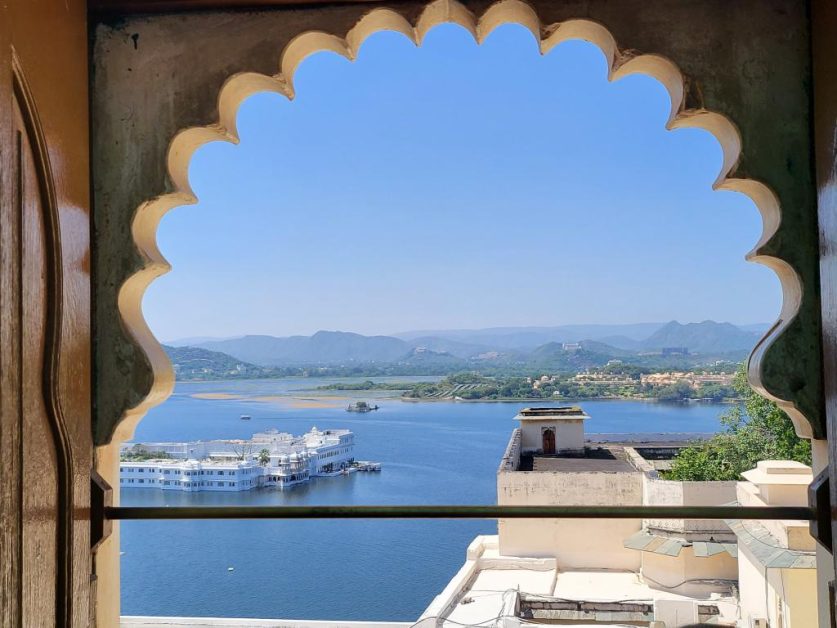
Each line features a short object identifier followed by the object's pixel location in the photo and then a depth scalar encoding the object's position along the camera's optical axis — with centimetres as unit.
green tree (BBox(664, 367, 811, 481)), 2362
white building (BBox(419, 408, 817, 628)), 914
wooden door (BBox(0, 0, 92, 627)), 123
